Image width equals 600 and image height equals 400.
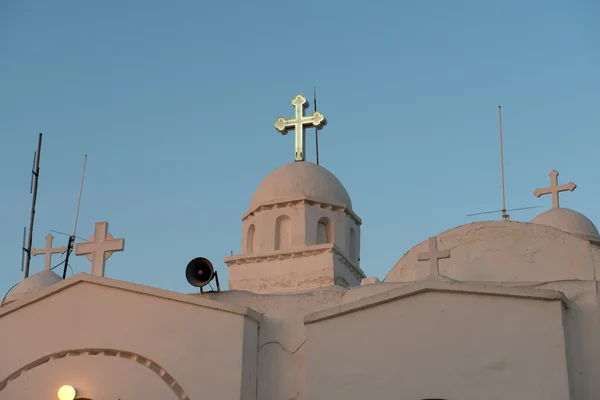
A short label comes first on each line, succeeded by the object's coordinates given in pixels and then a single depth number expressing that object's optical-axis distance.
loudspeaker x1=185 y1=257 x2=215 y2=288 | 13.30
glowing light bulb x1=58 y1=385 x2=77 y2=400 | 12.38
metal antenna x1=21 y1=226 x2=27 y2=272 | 23.96
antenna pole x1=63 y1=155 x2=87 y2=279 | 17.90
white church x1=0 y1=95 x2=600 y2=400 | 11.09
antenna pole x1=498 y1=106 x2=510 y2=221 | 19.55
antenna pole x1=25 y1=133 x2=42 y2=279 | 24.31
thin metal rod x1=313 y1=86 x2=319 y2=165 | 21.64
